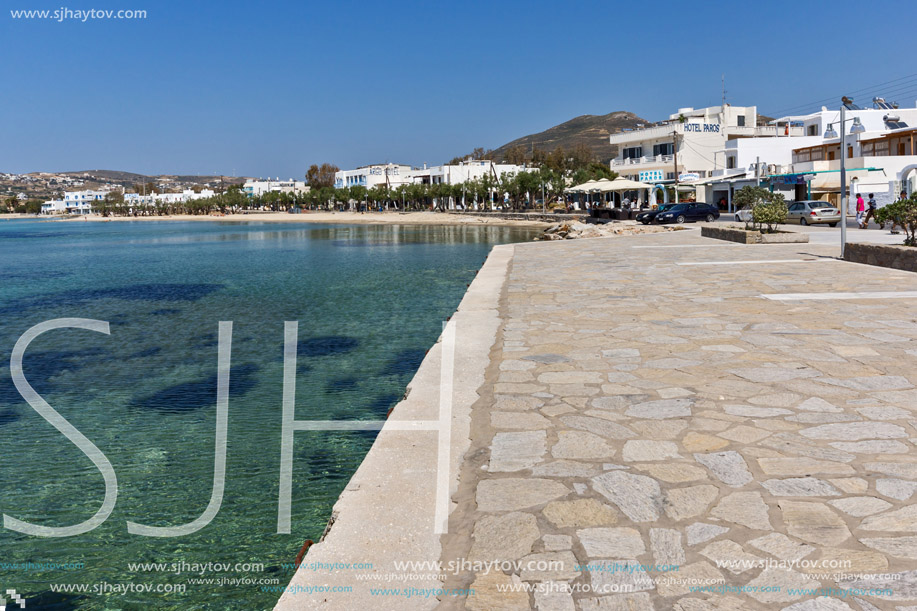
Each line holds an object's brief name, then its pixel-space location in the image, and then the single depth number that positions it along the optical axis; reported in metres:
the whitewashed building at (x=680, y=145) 60.97
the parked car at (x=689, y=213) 38.25
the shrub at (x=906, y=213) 13.28
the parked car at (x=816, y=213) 31.47
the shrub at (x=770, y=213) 20.28
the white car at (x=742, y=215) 34.18
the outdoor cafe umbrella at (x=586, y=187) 46.78
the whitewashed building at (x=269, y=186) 168.95
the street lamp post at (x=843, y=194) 14.98
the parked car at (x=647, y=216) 38.97
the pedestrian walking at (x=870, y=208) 27.10
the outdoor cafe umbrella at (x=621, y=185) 45.82
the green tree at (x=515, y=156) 117.76
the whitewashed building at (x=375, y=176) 123.07
